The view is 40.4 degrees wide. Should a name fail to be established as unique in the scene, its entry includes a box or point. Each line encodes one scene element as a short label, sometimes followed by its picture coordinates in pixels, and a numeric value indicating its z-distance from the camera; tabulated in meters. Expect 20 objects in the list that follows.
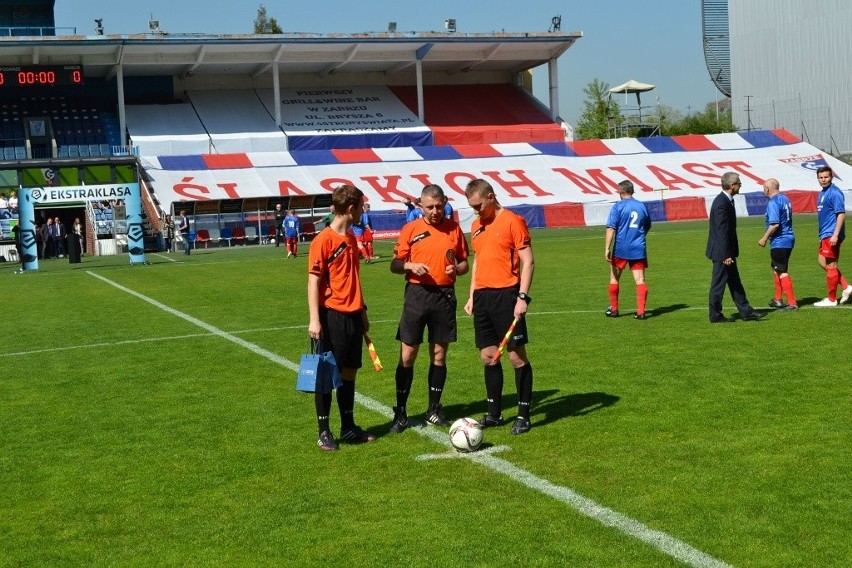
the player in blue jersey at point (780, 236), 15.46
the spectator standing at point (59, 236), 43.91
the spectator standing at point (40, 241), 44.03
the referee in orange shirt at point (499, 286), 8.41
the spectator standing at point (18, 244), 34.16
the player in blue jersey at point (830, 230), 15.28
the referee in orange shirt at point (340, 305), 8.12
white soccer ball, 7.77
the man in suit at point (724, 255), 14.25
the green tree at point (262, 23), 94.94
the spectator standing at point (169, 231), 44.50
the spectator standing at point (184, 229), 40.69
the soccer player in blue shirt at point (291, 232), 34.69
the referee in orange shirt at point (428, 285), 8.64
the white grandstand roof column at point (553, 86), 67.69
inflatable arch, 34.16
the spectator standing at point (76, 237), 37.03
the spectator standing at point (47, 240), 43.56
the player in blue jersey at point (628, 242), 15.36
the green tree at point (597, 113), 85.50
